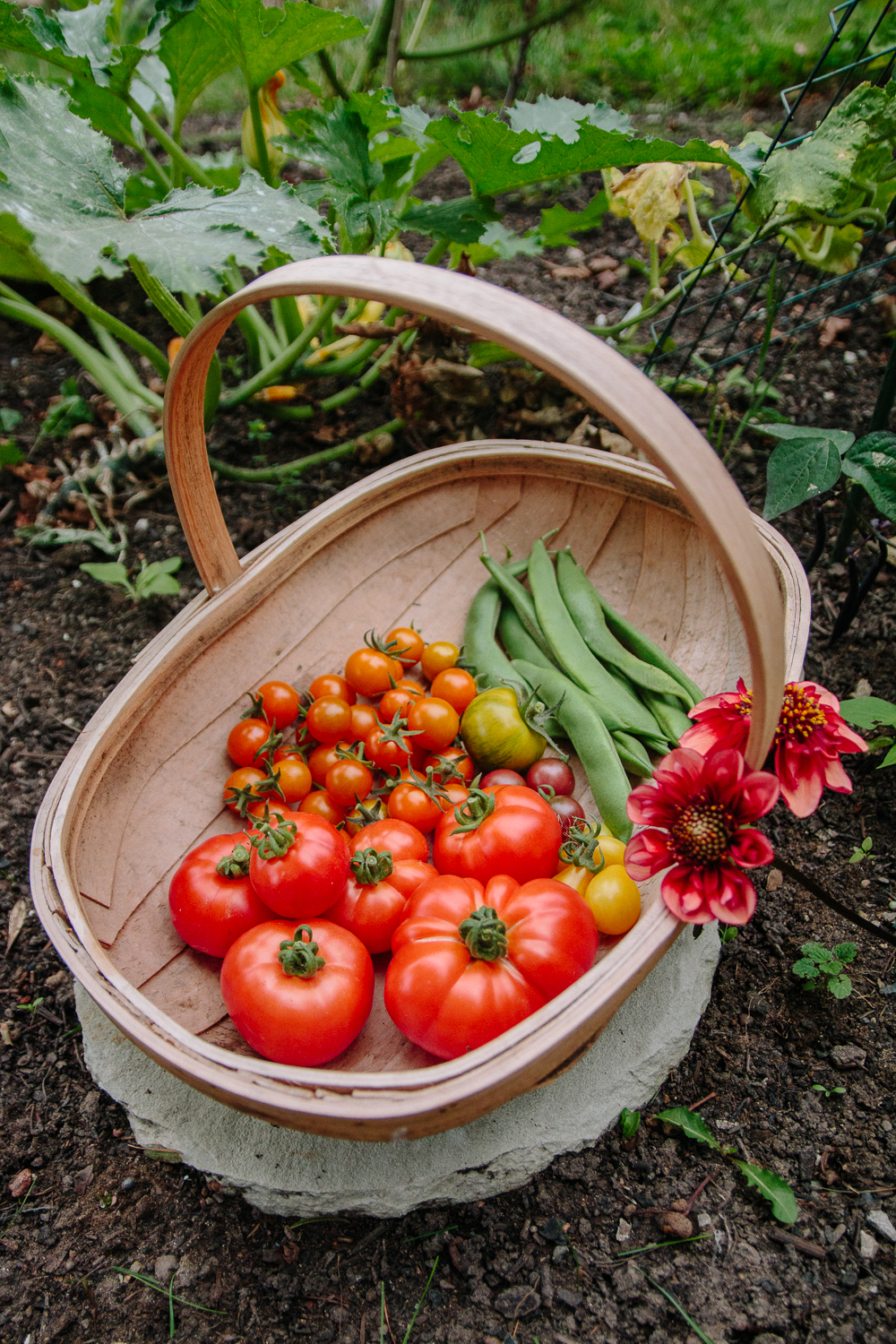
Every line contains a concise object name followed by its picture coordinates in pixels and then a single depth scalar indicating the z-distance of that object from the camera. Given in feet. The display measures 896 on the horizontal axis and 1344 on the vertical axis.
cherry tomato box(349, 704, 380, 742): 2.00
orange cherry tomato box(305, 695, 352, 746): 1.98
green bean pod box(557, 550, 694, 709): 2.00
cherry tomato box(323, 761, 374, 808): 1.90
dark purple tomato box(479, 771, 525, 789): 1.93
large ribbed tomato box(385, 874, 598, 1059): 1.53
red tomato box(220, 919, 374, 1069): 1.54
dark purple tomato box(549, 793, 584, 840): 1.89
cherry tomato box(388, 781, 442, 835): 1.90
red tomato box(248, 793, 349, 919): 1.64
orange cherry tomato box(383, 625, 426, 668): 2.11
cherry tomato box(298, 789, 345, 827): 1.94
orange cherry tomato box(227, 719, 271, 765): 1.94
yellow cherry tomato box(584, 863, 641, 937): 1.68
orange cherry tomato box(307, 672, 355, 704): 2.04
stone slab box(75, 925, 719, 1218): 1.61
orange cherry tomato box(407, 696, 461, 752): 1.96
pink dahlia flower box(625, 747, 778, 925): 1.48
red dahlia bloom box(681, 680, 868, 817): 1.57
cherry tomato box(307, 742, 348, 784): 1.99
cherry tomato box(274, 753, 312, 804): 1.92
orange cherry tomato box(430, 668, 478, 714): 2.03
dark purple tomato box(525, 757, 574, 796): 1.95
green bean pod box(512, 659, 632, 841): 1.88
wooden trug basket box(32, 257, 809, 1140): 1.36
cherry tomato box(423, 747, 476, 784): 1.90
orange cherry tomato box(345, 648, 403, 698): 2.04
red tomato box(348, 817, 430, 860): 1.80
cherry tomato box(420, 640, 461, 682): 2.11
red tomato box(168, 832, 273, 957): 1.70
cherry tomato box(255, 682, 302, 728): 2.00
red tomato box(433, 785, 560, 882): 1.73
